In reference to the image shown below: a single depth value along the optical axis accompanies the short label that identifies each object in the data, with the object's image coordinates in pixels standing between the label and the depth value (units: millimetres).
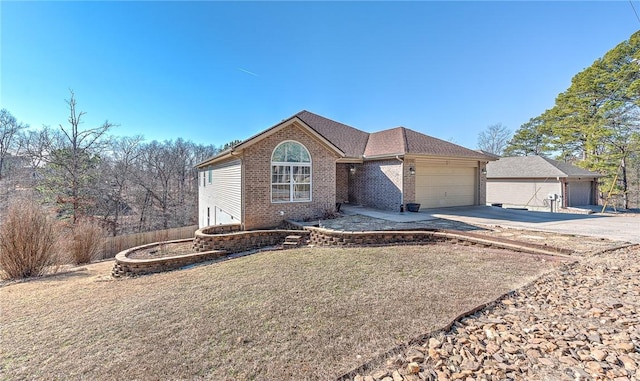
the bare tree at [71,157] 18734
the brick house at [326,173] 10414
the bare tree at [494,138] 39106
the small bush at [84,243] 11000
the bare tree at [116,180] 21969
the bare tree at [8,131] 21812
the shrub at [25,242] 8000
